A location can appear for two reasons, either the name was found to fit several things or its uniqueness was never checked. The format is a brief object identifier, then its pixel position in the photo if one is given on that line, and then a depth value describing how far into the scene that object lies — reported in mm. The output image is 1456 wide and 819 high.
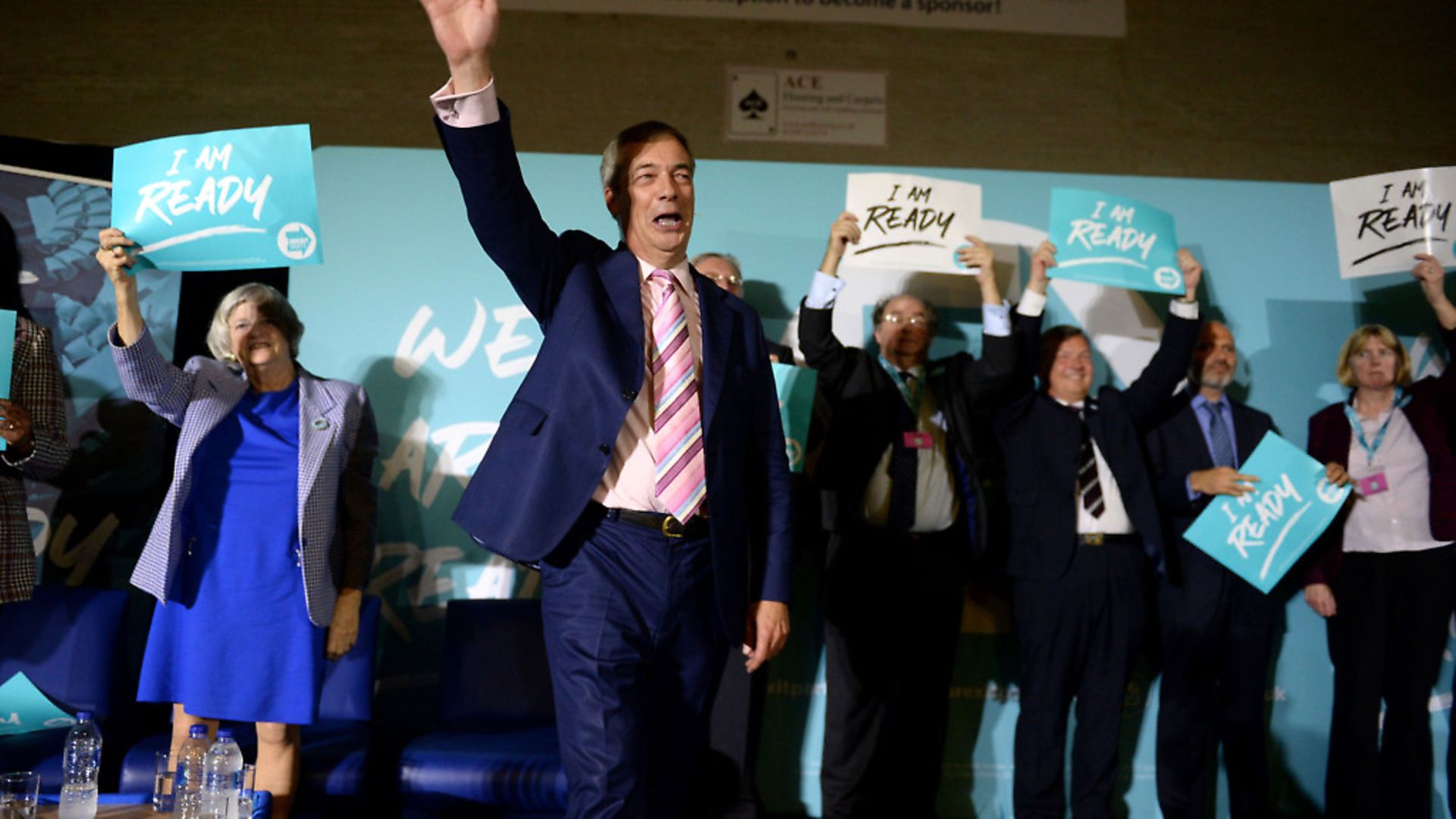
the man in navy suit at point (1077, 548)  3855
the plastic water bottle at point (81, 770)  2166
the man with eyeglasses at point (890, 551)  3855
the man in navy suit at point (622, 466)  1917
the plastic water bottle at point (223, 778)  2211
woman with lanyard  3980
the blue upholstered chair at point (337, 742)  3314
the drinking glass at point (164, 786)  2359
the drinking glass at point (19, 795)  2088
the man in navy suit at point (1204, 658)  4016
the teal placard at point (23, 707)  3365
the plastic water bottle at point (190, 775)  2189
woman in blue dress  3143
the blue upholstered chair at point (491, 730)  3301
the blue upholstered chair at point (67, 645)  3525
